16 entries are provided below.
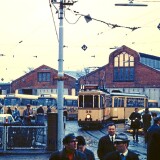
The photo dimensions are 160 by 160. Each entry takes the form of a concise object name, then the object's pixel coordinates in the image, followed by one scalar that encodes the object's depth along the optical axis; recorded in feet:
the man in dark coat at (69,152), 22.56
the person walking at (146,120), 84.02
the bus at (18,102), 167.02
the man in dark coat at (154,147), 24.99
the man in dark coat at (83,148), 27.14
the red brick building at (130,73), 229.86
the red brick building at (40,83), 261.85
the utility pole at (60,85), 52.91
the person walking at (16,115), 110.63
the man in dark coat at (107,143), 30.48
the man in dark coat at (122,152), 21.15
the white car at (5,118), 94.40
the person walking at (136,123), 86.07
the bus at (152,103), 200.58
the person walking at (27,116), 101.57
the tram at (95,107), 119.14
